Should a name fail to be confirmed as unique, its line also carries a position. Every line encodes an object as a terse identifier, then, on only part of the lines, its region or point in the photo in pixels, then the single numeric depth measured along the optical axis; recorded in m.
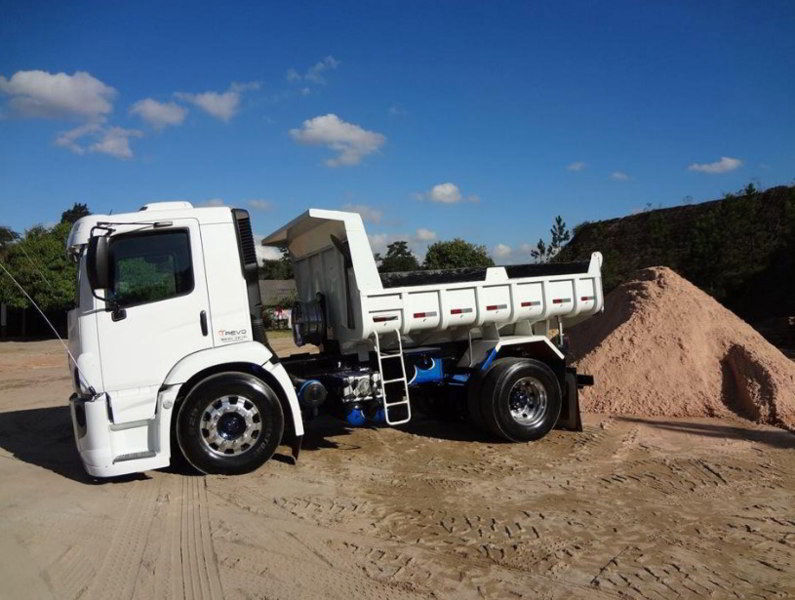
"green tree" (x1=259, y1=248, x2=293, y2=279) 45.90
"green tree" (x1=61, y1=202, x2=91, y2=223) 67.96
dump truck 6.16
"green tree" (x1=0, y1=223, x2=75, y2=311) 28.44
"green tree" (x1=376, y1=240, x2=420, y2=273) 39.23
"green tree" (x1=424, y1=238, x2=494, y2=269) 40.84
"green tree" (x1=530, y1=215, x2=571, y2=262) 29.30
